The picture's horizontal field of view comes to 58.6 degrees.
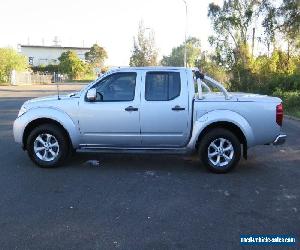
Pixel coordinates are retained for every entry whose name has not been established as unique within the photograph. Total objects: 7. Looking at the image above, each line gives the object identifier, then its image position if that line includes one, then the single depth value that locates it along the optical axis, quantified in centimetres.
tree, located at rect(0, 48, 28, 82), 3496
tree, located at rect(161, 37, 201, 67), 5768
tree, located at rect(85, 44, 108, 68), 6347
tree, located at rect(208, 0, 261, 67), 2041
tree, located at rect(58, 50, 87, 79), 5297
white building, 7405
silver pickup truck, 458
